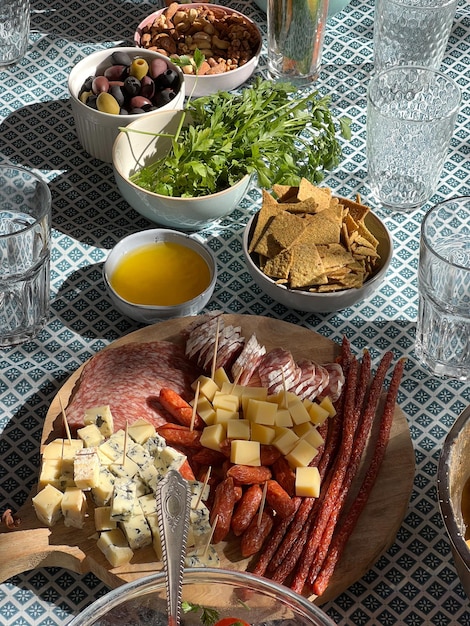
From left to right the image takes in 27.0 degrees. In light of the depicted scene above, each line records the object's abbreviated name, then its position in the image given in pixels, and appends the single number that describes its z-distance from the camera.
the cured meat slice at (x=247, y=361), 1.67
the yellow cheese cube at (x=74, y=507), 1.45
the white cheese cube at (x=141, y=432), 1.54
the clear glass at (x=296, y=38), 2.20
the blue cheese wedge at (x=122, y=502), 1.41
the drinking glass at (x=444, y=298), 1.71
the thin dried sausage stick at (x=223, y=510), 1.45
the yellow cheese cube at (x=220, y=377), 1.66
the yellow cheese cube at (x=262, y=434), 1.55
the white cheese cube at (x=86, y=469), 1.45
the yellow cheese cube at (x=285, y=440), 1.53
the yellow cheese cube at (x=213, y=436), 1.55
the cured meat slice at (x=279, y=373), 1.64
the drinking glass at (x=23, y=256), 1.76
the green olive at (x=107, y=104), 2.08
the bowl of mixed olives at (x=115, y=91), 2.08
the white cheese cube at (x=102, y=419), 1.56
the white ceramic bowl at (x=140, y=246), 1.79
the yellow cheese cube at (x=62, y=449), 1.50
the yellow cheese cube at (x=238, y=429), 1.55
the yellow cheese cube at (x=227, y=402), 1.60
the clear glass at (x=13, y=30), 2.33
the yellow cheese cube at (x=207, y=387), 1.62
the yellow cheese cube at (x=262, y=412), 1.56
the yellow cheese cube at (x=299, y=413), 1.57
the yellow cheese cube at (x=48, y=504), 1.45
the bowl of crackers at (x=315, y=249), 1.80
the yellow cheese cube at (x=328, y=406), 1.62
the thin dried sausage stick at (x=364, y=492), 1.41
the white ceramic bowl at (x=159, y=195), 1.91
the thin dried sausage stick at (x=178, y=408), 1.61
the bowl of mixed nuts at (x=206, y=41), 2.26
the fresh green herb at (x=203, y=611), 1.16
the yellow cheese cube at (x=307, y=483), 1.48
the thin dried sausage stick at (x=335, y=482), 1.41
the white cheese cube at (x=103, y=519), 1.44
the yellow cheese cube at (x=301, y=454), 1.52
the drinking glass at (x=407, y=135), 1.99
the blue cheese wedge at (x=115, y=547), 1.41
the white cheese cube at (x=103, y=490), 1.45
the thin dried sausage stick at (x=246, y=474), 1.50
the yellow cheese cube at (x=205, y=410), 1.59
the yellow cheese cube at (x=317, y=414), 1.59
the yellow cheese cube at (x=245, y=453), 1.51
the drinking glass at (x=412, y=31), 2.21
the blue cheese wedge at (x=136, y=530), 1.41
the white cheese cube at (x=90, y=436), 1.53
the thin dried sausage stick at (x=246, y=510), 1.46
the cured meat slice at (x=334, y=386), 1.64
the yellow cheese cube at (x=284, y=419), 1.56
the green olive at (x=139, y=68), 2.16
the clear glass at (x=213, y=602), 1.12
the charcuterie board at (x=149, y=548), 1.43
